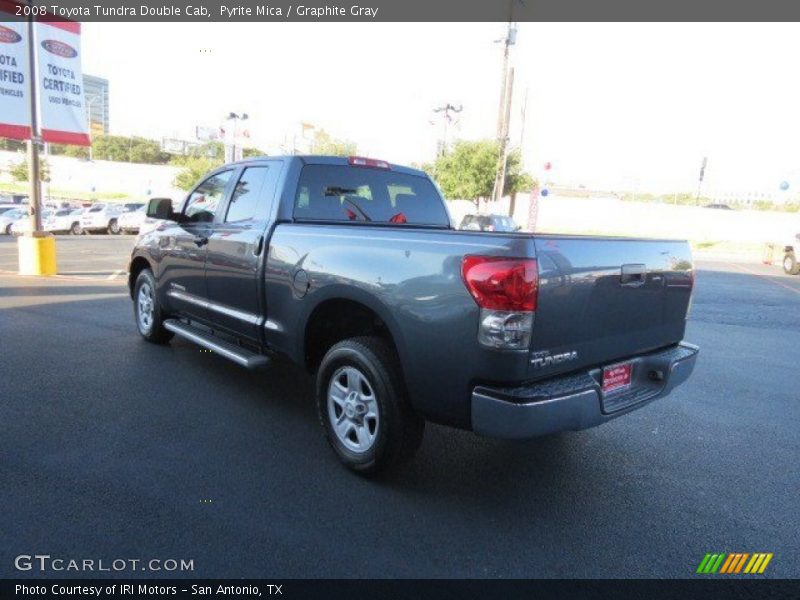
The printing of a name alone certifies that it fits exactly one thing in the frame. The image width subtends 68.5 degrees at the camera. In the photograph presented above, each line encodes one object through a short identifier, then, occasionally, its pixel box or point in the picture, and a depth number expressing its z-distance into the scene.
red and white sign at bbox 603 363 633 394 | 3.33
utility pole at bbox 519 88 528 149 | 38.93
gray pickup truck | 2.86
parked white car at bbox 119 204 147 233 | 27.88
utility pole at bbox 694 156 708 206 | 59.87
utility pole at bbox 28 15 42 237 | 10.65
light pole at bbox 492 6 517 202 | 29.75
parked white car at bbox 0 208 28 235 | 25.61
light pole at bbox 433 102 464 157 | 47.09
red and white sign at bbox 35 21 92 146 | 10.95
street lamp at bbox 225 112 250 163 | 30.51
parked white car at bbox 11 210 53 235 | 25.10
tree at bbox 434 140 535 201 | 35.00
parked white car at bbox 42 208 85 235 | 27.55
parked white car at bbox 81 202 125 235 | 27.55
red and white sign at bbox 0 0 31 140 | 10.34
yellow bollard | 11.28
